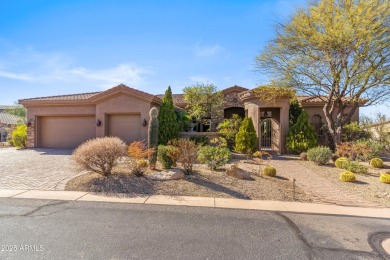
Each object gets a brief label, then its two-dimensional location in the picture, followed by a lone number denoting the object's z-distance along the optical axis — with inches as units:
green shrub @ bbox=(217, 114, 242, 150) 580.7
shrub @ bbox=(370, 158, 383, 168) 428.8
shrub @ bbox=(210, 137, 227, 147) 524.3
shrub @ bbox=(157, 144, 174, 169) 348.8
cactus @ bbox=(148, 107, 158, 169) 354.9
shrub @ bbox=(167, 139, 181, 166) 339.6
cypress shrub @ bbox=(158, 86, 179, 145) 569.6
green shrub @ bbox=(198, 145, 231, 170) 370.3
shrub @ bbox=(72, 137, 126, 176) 307.4
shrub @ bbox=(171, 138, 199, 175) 335.9
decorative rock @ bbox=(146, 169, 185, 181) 316.2
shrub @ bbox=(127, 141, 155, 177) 319.0
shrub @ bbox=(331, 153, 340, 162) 488.2
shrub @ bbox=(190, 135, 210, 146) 580.0
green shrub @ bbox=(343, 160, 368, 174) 393.0
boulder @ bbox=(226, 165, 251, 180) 335.3
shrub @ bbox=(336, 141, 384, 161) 465.1
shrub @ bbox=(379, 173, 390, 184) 336.8
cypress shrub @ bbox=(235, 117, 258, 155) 549.6
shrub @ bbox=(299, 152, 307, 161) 517.3
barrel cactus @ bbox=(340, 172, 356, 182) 342.6
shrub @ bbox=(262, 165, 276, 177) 359.9
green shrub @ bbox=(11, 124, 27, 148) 709.6
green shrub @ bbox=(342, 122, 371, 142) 574.3
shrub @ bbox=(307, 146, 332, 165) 459.2
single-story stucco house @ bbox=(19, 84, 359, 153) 607.8
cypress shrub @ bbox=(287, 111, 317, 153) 560.4
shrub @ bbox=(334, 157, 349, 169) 426.3
